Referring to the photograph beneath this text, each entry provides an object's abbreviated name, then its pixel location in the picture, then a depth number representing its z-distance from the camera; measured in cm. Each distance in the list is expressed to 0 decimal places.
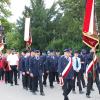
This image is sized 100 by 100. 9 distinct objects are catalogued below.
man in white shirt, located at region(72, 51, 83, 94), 990
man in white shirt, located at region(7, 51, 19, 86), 1231
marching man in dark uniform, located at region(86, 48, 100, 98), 880
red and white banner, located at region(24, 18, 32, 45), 1333
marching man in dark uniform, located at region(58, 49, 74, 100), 816
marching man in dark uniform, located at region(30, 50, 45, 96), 981
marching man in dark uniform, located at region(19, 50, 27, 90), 1103
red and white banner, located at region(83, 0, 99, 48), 829
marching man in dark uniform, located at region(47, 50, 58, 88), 1184
